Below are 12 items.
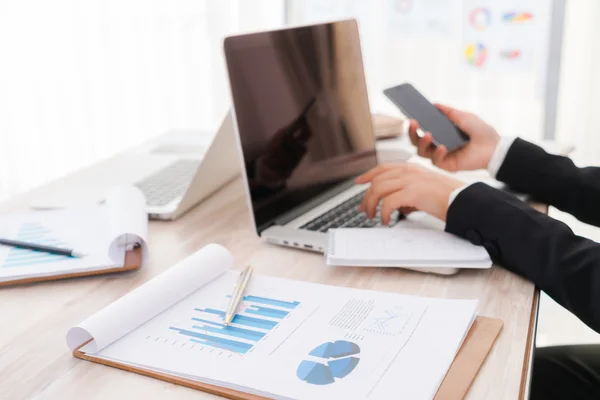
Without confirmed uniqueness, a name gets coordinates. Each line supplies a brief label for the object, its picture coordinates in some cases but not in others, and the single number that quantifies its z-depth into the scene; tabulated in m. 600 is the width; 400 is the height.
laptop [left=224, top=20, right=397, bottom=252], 0.93
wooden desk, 0.59
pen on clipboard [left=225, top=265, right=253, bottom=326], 0.70
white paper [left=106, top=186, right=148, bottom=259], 0.86
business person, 0.77
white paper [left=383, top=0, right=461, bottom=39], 2.39
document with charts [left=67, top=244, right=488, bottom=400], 0.58
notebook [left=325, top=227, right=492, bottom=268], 0.82
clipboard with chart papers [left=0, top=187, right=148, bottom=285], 0.83
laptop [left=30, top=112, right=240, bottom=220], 1.08
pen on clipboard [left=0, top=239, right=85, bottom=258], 0.86
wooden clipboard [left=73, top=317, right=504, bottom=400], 0.57
